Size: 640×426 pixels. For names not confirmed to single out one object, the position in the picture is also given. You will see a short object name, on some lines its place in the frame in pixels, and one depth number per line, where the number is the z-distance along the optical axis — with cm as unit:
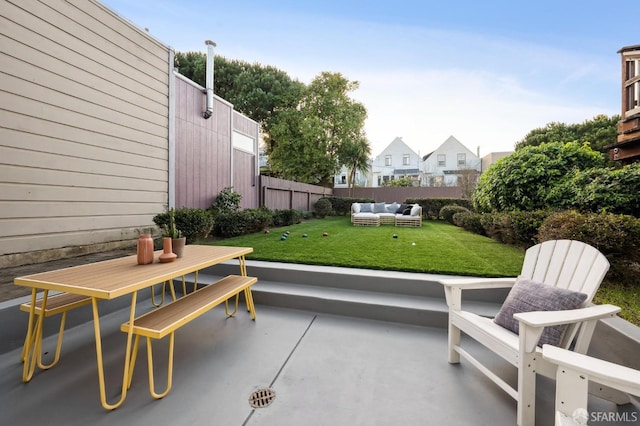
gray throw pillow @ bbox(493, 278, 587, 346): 147
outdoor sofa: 877
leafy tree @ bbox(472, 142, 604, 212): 430
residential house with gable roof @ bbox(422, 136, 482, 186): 2059
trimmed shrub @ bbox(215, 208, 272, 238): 578
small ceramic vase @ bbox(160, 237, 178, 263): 197
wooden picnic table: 135
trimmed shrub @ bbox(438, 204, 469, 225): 962
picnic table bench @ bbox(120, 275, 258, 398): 145
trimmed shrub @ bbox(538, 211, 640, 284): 238
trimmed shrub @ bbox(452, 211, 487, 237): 649
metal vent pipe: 598
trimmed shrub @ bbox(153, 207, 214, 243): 443
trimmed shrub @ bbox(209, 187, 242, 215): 654
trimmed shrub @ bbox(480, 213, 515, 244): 449
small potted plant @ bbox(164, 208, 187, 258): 217
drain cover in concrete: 148
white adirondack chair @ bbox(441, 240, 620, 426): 130
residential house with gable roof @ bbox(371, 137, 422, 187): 2350
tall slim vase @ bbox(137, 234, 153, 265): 193
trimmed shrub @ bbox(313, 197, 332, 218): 1255
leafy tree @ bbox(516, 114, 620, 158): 1552
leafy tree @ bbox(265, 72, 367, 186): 1386
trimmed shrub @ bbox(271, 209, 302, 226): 823
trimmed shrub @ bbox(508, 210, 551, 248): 387
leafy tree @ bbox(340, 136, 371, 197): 1471
